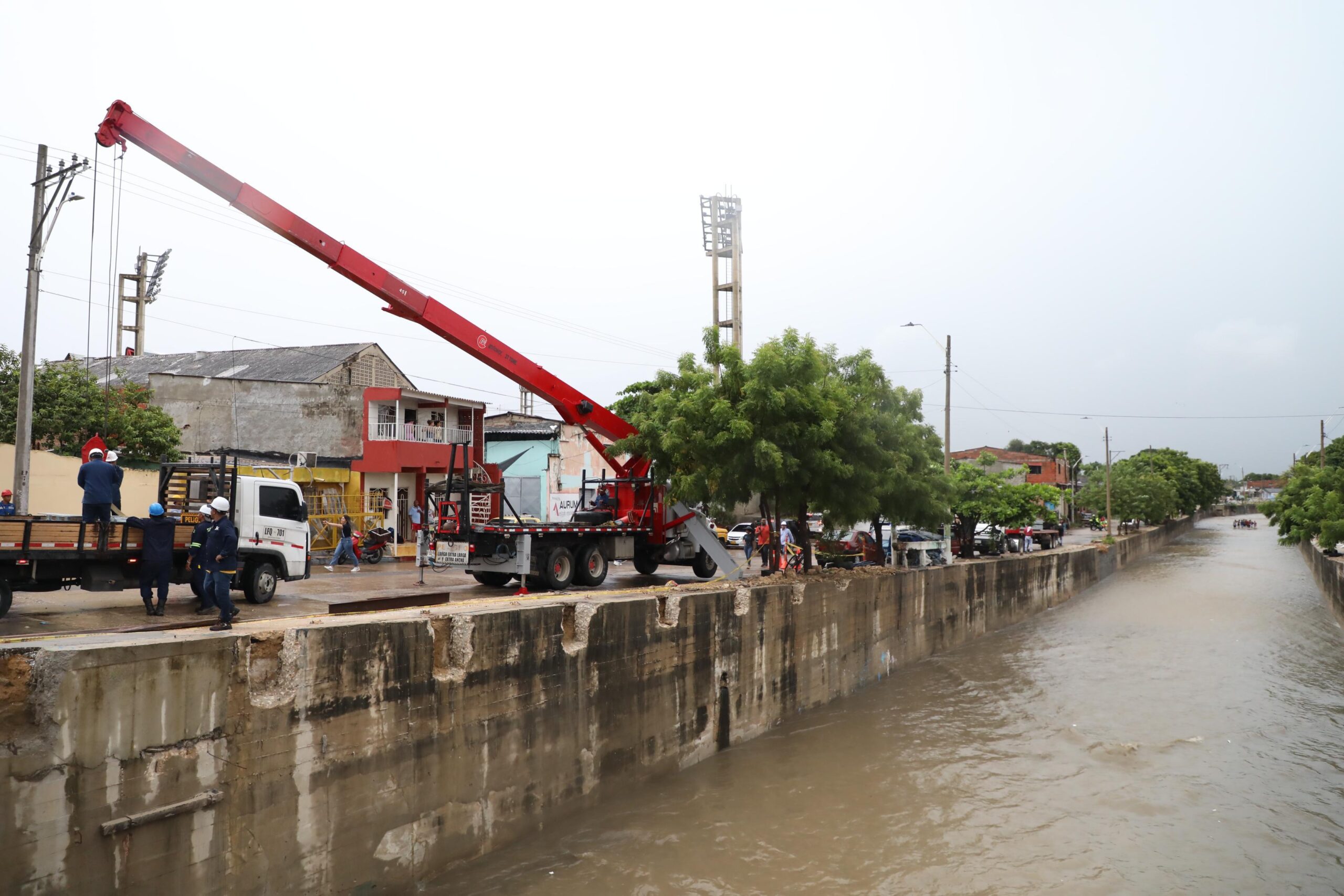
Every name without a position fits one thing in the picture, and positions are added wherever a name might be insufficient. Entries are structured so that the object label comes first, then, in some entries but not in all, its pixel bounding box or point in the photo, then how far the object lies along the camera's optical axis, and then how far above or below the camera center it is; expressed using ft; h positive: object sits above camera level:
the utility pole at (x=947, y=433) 86.07 +6.99
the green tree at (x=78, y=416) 76.28 +7.23
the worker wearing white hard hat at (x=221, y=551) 31.48 -1.95
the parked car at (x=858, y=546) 73.41 -4.19
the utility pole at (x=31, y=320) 52.01 +10.79
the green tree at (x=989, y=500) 92.89 -0.03
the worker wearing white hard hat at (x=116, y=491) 37.55 +0.28
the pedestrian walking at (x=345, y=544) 65.77 -3.53
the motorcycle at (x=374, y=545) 70.90 -3.87
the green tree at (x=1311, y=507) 101.96 -0.88
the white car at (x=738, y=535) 104.99 -4.53
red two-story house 92.58 +5.42
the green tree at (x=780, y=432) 48.67 +3.87
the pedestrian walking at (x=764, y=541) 63.97 -3.47
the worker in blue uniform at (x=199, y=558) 35.88 -2.52
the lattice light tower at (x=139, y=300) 137.80 +31.74
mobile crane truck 39.14 +0.03
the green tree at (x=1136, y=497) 238.07 +0.80
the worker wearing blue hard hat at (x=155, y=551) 35.22 -2.17
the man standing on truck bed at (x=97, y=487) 36.32 +0.44
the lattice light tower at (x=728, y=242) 104.17 +32.23
